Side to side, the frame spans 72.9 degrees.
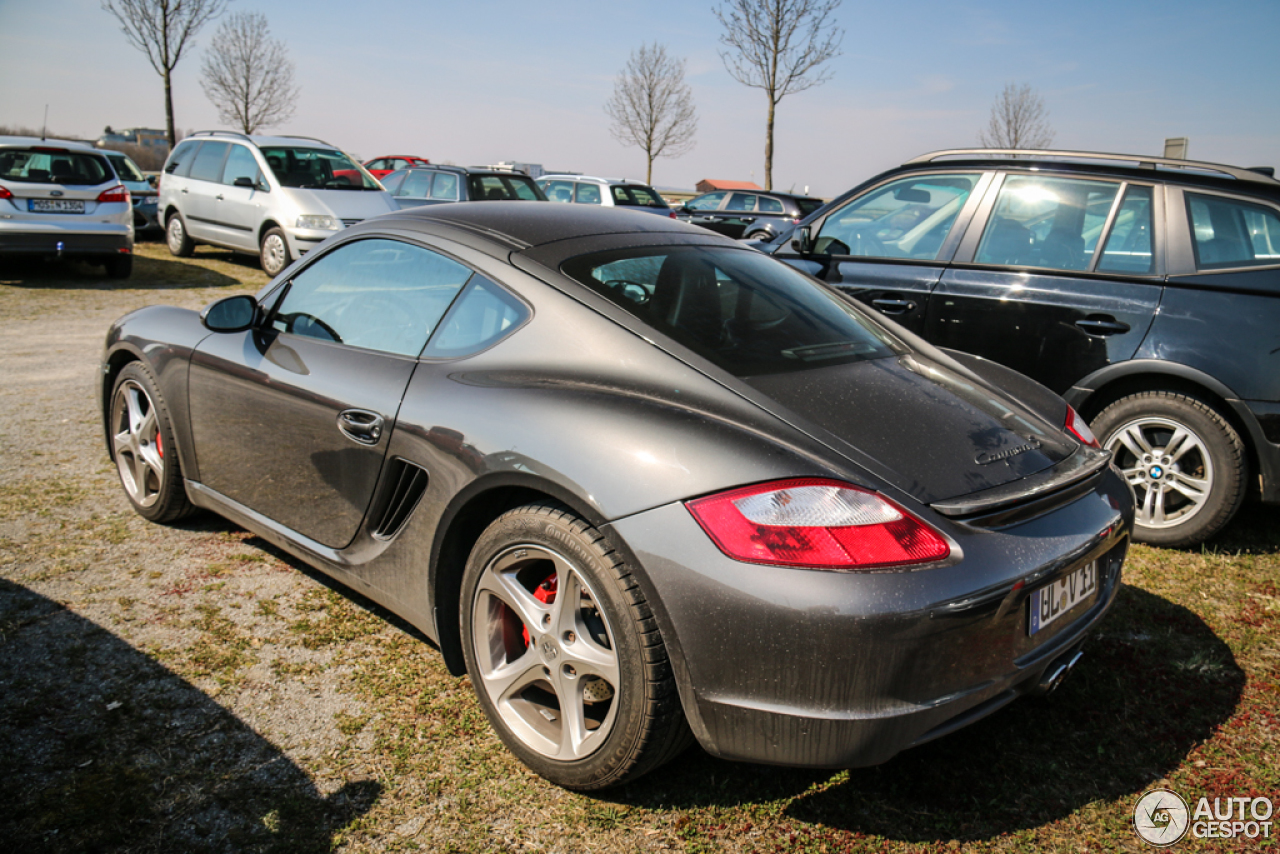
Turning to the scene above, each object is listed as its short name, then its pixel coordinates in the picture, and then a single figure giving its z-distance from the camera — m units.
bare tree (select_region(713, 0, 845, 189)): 25.28
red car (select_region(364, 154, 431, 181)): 28.03
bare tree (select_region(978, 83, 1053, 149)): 39.22
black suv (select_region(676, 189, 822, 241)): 16.47
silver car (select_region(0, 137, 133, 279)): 10.73
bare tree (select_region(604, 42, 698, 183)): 37.56
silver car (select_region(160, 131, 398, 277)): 11.66
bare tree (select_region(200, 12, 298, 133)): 34.31
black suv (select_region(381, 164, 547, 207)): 13.34
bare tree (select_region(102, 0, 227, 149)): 25.66
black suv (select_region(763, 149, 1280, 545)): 3.89
